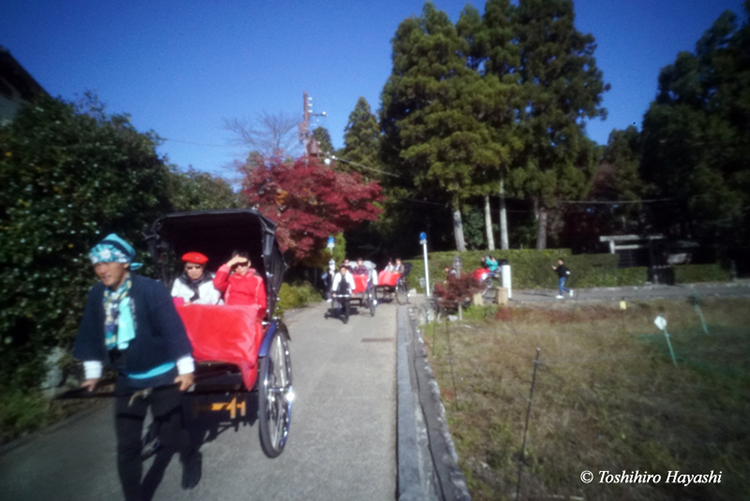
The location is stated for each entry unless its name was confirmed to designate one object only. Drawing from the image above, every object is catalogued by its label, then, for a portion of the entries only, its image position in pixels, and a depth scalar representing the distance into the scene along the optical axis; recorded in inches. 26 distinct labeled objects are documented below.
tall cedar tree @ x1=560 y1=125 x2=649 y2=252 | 1114.7
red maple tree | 608.1
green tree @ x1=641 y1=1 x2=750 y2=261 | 808.3
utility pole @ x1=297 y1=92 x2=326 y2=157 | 882.8
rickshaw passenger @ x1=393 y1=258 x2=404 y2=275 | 666.2
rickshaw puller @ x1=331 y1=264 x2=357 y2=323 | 462.9
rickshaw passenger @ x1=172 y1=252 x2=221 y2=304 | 192.7
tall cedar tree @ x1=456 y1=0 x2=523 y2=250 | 853.8
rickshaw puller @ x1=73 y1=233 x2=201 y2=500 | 109.1
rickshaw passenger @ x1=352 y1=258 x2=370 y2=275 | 540.5
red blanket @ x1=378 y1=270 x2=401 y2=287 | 619.2
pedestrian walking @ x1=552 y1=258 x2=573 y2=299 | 666.2
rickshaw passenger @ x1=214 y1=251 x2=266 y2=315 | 193.9
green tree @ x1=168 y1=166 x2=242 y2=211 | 311.0
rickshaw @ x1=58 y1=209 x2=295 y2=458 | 139.2
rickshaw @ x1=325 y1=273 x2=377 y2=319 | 507.5
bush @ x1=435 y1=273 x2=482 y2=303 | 485.7
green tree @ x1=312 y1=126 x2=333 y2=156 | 1651.0
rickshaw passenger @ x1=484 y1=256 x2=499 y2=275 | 612.4
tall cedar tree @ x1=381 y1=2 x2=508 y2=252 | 832.3
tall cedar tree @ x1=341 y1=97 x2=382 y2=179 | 1401.3
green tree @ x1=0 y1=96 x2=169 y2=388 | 181.9
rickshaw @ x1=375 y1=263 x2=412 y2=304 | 619.8
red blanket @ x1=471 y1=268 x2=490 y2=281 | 556.1
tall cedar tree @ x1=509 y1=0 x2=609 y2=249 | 884.6
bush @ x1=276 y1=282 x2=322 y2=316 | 590.1
